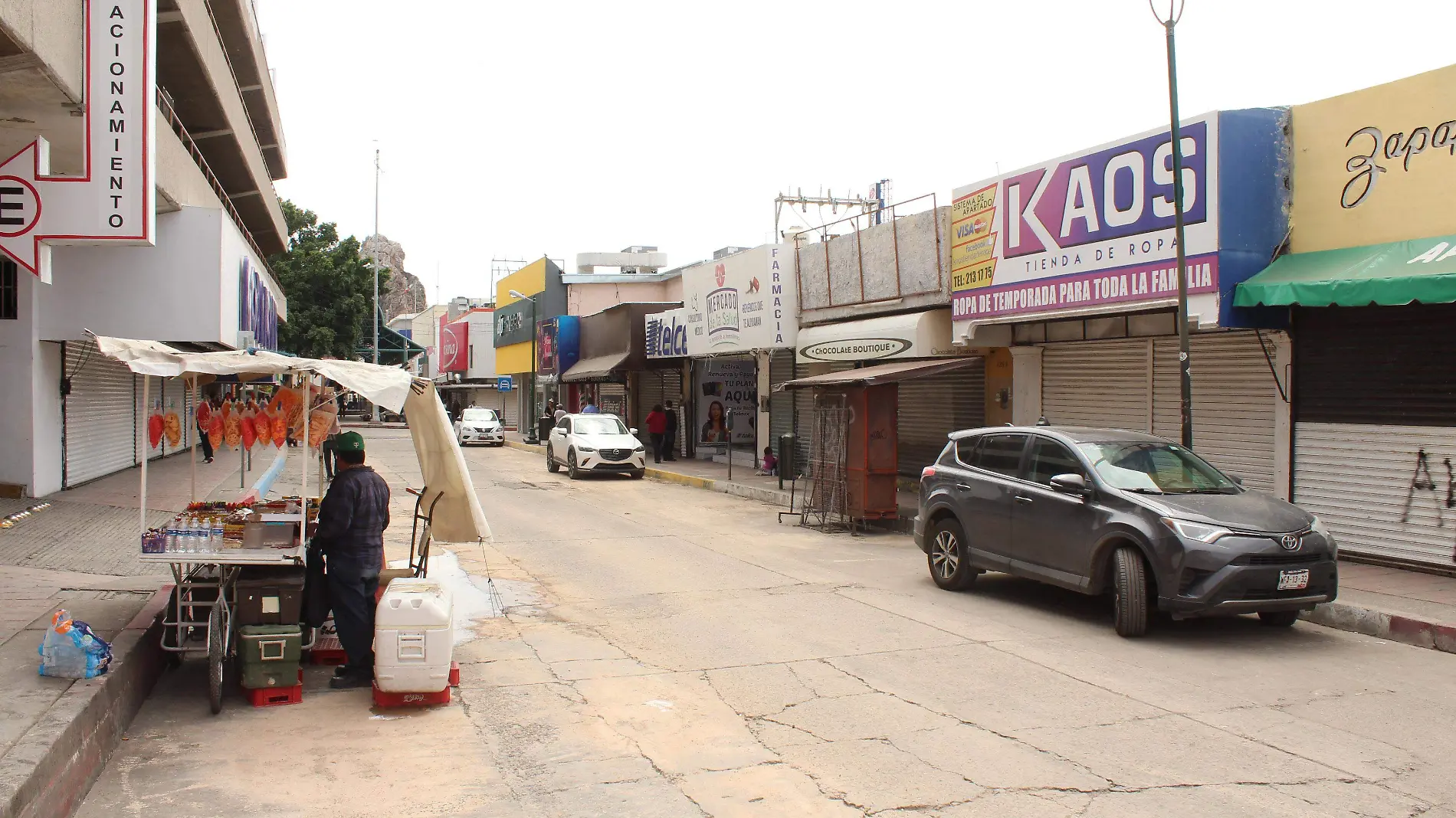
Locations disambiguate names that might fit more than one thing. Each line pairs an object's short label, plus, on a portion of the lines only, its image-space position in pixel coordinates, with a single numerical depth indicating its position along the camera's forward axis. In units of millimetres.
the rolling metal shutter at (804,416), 24391
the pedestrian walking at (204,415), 8234
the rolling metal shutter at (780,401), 25266
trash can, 20750
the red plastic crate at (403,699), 6762
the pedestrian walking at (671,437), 30125
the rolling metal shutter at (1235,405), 13117
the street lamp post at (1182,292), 11719
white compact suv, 25844
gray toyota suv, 8445
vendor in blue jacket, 7117
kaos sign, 12695
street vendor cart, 6805
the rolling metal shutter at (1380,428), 11062
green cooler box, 6805
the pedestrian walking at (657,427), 29359
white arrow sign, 10375
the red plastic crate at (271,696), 6840
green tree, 52625
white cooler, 6672
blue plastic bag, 6160
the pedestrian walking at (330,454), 10170
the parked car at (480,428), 41438
